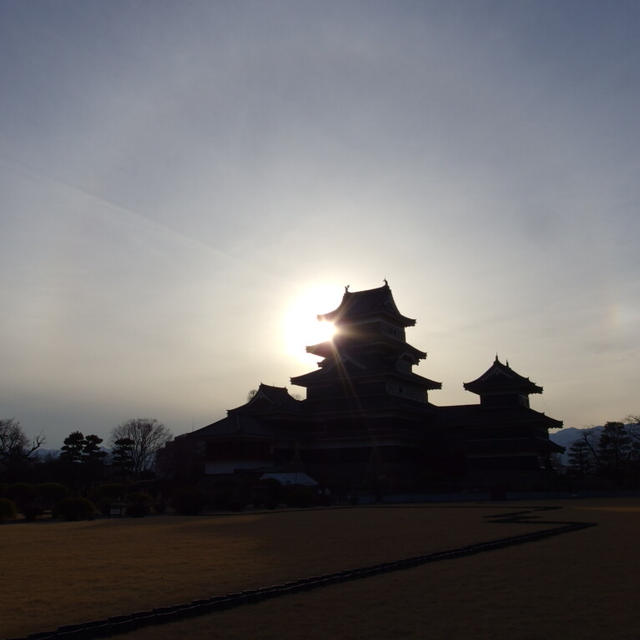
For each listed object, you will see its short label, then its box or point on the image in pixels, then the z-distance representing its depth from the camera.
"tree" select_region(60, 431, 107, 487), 70.50
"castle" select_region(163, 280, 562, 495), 57.22
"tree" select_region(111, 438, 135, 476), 77.50
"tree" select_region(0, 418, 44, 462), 72.32
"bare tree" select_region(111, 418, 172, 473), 109.62
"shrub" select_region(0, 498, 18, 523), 32.36
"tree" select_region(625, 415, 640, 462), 71.49
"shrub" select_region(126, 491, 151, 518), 35.62
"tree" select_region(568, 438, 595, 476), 77.00
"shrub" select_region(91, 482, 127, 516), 45.72
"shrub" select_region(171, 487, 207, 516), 36.44
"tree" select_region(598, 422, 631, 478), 71.88
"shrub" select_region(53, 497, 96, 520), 33.53
